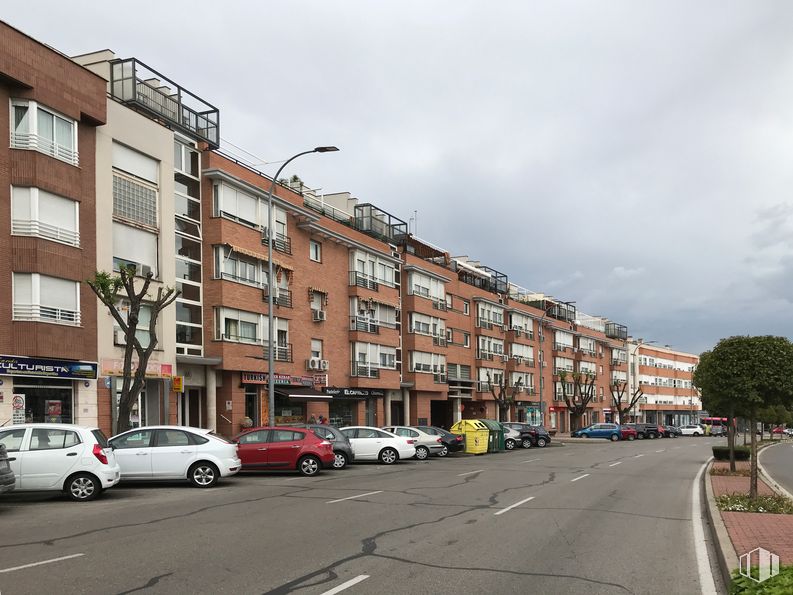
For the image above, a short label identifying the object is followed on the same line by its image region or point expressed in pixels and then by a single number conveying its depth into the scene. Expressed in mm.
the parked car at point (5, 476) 13539
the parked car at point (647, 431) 69125
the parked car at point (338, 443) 25188
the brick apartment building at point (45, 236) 23141
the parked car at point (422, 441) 31344
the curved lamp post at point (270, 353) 27016
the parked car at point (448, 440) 33656
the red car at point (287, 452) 22234
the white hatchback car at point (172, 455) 18297
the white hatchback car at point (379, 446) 28438
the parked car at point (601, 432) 61812
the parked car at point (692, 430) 85188
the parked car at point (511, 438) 43712
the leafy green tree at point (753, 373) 14164
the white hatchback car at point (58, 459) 15109
